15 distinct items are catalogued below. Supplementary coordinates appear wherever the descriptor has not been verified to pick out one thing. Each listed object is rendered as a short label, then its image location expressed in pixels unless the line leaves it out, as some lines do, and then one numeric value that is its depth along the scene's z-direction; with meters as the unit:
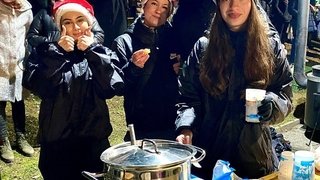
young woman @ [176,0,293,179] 2.71
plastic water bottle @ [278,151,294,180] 2.44
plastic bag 2.24
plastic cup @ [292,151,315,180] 2.24
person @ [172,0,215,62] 3.45
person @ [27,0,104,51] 4.16
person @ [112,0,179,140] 3.23
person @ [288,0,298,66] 9.23
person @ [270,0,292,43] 9.17
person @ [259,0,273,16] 7.24
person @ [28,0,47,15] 4.63
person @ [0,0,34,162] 4.24
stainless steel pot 1.80
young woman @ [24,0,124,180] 2.88
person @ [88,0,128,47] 5.86
